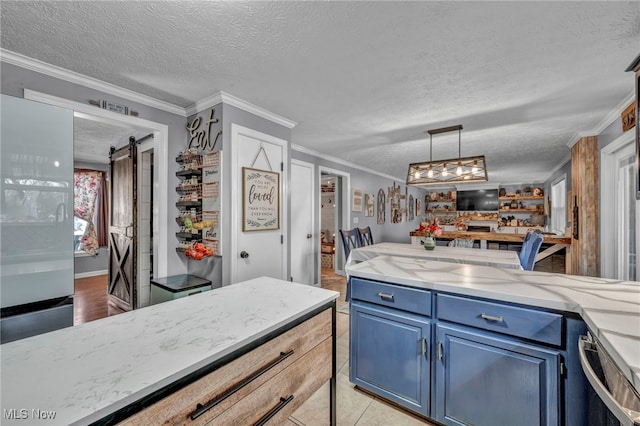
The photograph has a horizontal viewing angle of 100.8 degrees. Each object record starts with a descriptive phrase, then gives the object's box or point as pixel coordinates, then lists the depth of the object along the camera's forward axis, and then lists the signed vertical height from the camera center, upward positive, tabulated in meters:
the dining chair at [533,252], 2.73 -0.41
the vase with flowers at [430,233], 3.53 -0.27
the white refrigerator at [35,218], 1.21 -0.02
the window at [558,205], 5.49 +0.19
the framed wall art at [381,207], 6.70 +0.14
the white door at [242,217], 2.45 -0.04
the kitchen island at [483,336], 1.24 -0.68
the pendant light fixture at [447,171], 3.19 +0.54
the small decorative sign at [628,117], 2.29 +0.86
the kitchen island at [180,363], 0.64 -0.44
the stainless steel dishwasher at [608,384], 0.76 -0.57
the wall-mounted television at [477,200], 8.71 +0.44
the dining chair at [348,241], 4.05 -0.44
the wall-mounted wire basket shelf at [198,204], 2.40 +0.09
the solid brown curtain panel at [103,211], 5.57 +0.05
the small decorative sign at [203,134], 2.47 +0.76
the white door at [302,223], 4.25 -0.16
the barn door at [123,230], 3.11 -0.21
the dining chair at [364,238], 4.53 -0.45
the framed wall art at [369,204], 6.05 +0.21
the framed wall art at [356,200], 5.51 +0.28
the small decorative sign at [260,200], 2.54 +0.14
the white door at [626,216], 2.64 -0.03
